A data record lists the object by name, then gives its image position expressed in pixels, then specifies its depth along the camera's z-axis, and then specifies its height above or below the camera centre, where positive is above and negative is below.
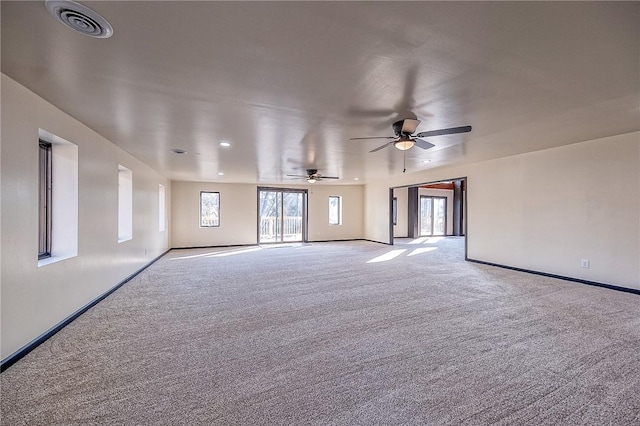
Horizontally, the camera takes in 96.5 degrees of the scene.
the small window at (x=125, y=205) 5.07 +0.10
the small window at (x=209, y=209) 9.58 +0.08
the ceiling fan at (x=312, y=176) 6.89 +0.96
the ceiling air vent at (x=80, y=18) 1.49 +1.07
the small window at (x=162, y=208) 7.78 +0.09
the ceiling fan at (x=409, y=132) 3.26 +0.95
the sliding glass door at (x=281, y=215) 10.41 -0.13
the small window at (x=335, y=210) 11.30 +0.08
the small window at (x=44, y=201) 2.98 +0.10
